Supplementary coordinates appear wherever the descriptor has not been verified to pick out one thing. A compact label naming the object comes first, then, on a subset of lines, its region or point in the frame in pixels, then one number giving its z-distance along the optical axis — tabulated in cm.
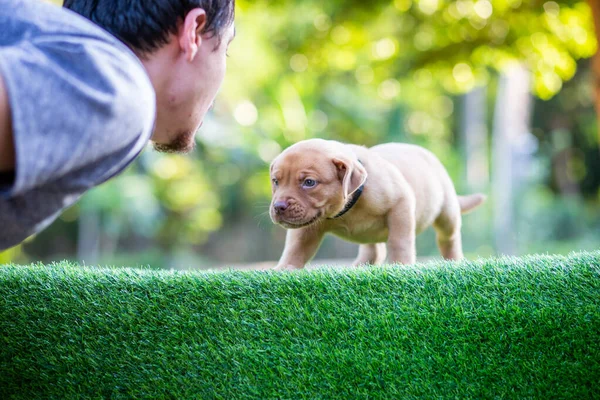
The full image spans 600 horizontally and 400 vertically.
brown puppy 289
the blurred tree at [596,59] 504
